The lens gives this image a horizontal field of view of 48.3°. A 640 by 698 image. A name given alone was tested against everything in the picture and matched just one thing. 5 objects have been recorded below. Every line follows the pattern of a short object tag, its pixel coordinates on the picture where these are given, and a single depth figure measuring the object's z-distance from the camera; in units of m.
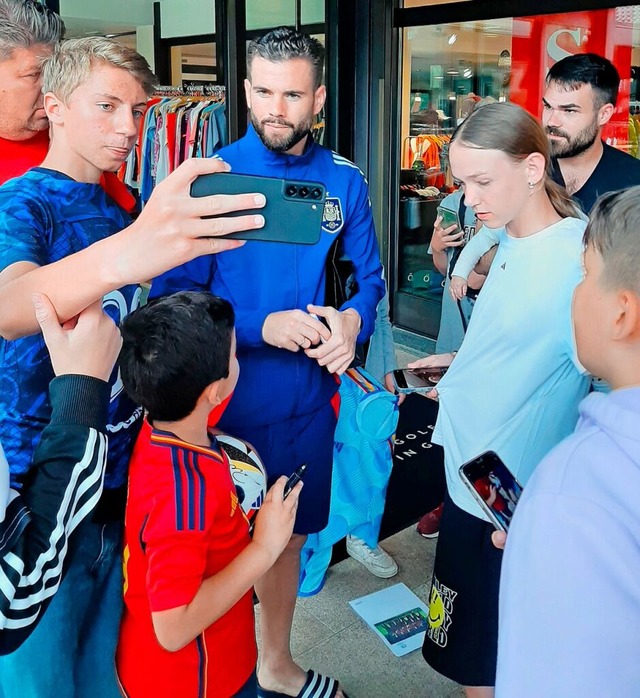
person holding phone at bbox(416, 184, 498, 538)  2.79
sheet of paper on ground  2.15
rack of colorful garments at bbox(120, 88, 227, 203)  4.52
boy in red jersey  1.12
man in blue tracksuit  1.66
